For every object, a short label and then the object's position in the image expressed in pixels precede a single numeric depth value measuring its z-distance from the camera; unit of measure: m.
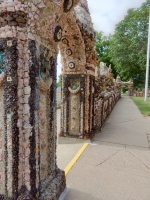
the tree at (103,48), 34.94
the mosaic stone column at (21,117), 2.20
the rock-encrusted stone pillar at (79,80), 5.34
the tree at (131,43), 25.67
